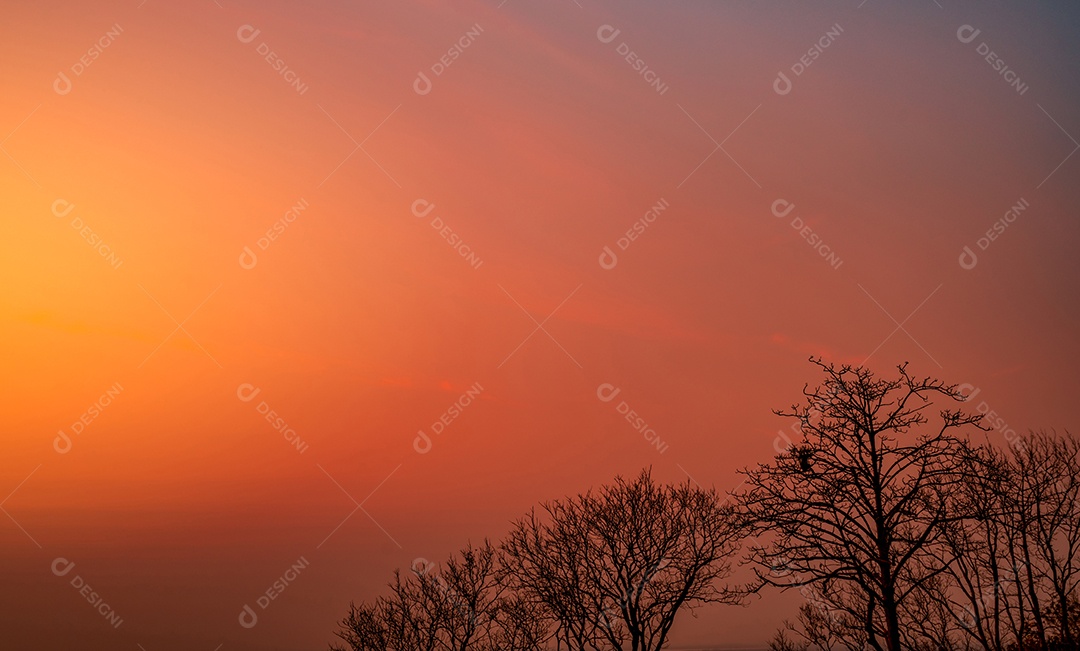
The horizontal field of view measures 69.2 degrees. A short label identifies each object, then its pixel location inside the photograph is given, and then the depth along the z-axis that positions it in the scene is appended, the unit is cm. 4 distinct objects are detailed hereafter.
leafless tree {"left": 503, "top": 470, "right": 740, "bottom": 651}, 3850
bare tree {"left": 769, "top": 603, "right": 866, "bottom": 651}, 4550
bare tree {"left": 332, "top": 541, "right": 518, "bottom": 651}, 5494
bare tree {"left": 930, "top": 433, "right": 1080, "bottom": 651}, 3097
